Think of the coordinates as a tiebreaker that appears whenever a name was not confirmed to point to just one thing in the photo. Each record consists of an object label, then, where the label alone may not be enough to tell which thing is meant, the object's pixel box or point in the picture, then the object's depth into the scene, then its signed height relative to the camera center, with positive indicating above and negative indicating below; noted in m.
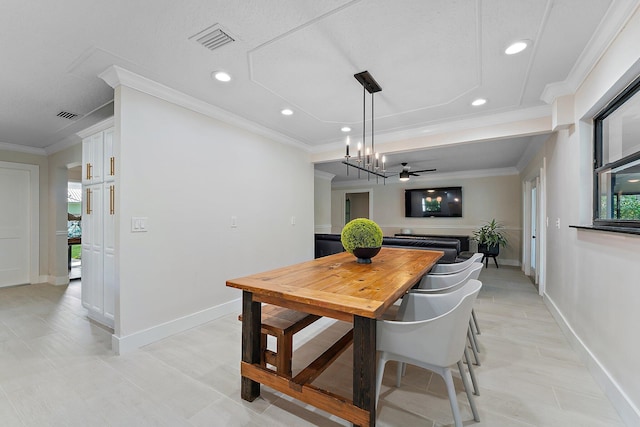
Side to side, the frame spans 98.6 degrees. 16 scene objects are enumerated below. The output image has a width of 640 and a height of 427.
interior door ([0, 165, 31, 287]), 4.59 -0.22
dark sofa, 3.98 -0.51
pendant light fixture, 2.46 +1.21
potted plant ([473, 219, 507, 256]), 6.34 -0.65
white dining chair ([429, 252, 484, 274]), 2.63 -0.56
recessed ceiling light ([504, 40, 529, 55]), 1.97 +1.22
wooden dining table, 1.34 -0.52
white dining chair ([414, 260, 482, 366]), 2.23 -0.59
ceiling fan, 6.28 +0.93
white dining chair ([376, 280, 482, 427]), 1.35 -0.66
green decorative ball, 2.26 -0.18
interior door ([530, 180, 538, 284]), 5.11 -0.17
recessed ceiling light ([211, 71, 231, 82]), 2.43 +1.23
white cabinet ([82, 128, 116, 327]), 2.79 -0.15
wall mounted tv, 7.49 +0.30
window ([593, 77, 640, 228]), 1.78 +0.36
